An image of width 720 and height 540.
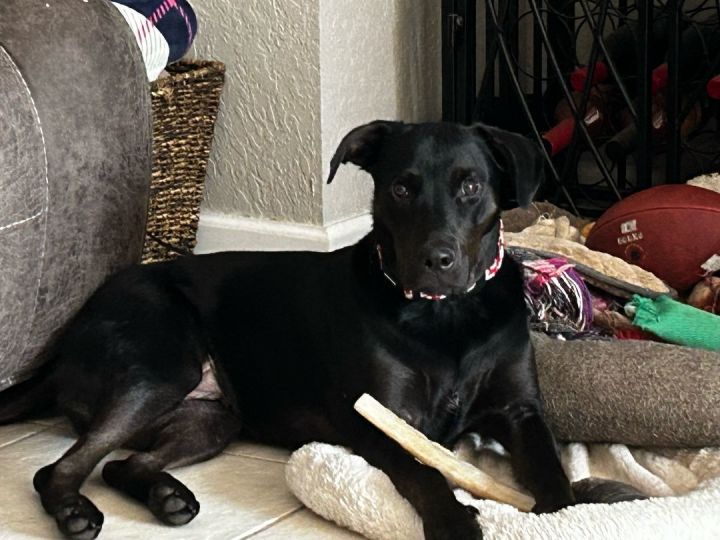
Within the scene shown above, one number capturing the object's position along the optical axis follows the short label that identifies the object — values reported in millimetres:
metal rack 3285
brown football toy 2852
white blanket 1759
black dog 2066
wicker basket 3271
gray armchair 2326
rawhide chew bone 1989
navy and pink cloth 2959
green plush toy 2496
